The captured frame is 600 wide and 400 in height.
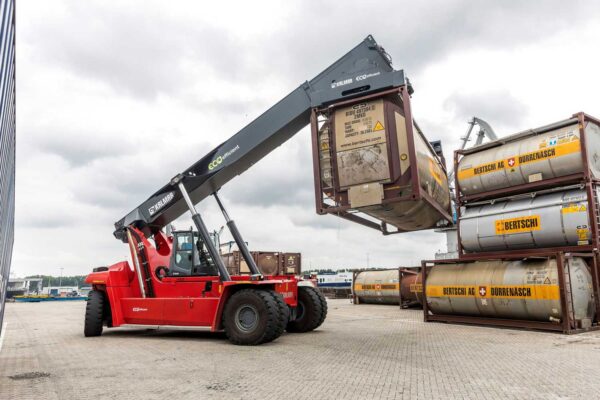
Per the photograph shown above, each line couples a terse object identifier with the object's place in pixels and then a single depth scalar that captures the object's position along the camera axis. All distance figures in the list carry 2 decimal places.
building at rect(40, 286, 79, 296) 88.56
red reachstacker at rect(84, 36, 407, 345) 9.29
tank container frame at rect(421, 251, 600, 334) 10.74
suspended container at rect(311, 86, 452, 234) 7.70
